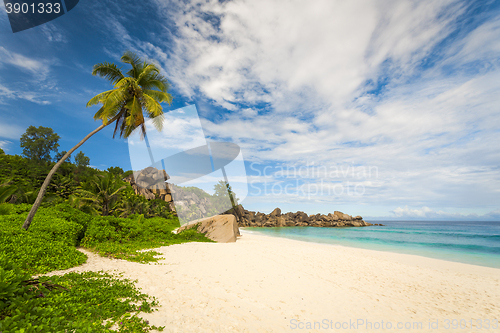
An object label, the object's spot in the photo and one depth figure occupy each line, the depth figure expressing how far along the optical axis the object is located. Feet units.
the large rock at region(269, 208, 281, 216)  223.43
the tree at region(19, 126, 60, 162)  149.28
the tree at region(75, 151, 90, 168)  185.78
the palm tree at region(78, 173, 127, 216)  70.18
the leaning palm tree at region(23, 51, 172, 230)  39.24
